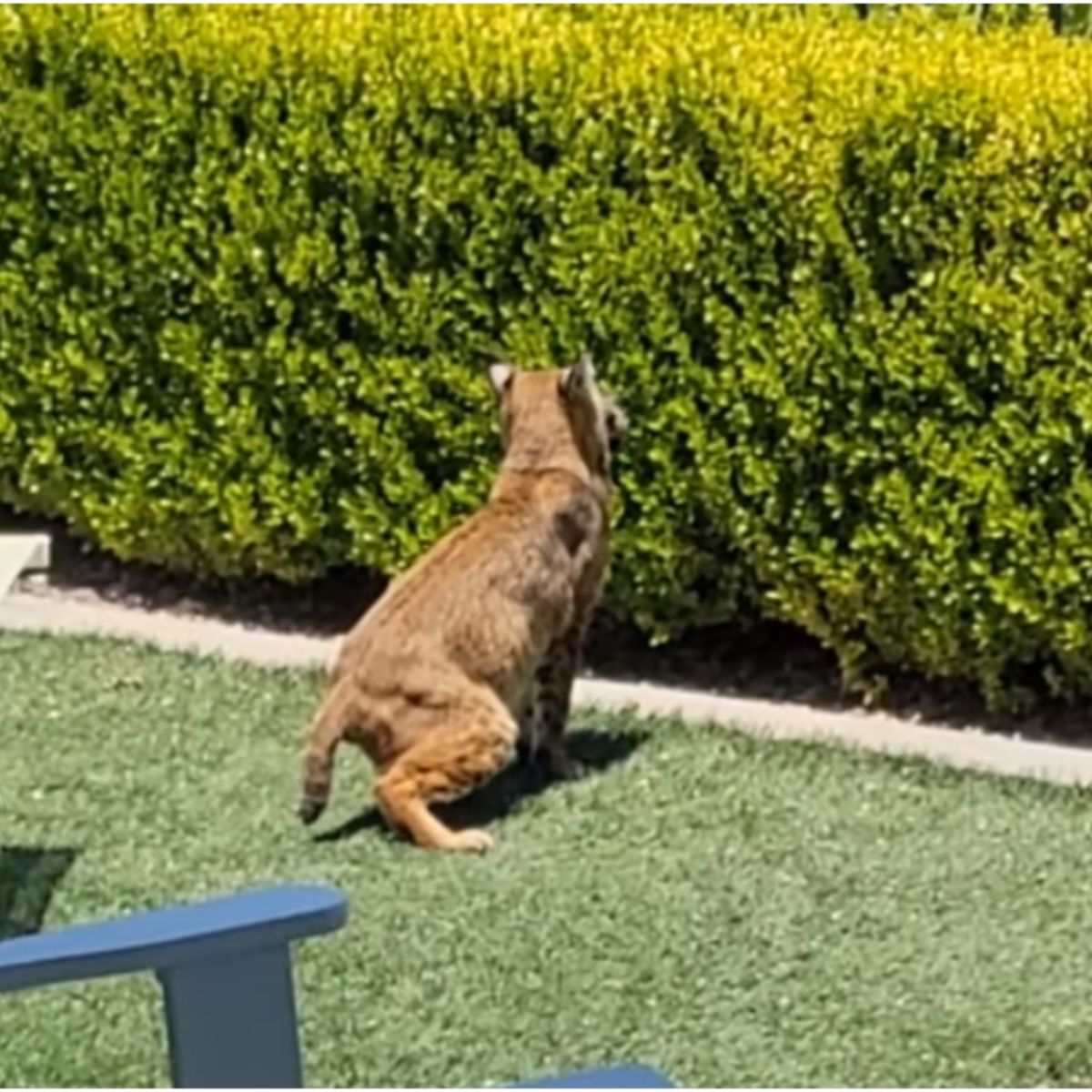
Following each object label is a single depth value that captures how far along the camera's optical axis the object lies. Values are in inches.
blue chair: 140.1
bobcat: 267.7
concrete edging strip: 302.5
